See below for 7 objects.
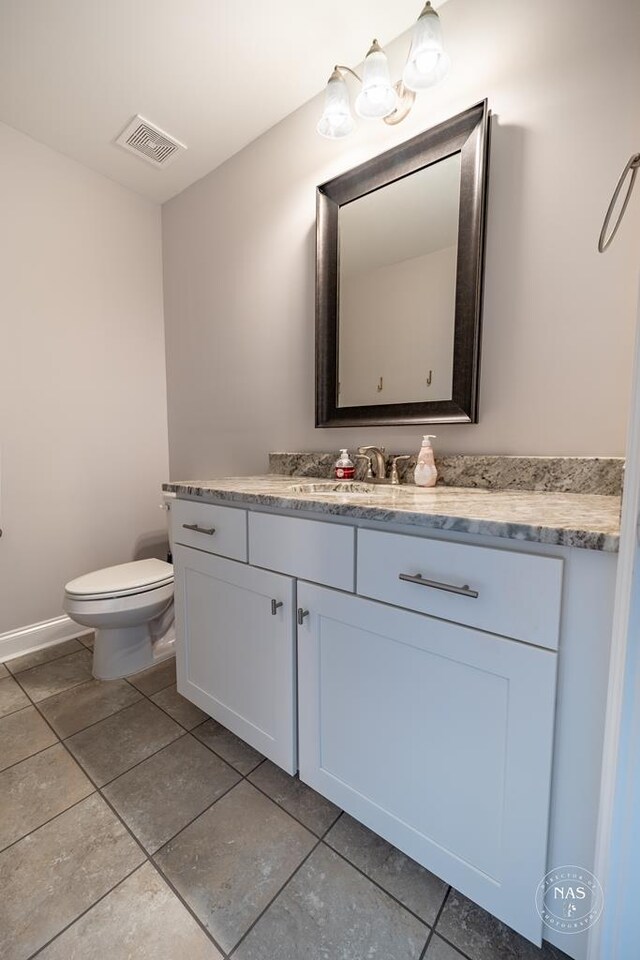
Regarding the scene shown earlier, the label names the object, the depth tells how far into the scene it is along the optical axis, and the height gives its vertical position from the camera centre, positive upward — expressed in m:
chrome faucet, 1.36 -0.05
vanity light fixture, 1.07 +1.10
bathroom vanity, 0.62 -0.44
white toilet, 1.47 -0.67
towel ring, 0.67 +0.49
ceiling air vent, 1.66 +1.37
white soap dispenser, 1.20 -0.07
